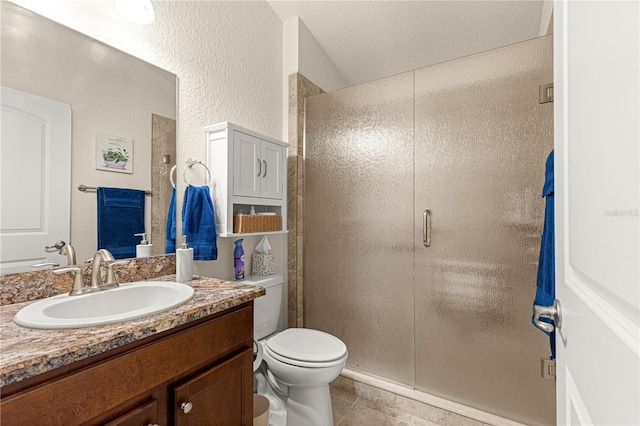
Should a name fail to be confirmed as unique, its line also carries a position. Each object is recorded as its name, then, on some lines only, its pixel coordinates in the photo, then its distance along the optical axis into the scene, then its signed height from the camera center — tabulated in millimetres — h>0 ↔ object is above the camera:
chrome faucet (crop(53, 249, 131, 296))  1029 -215
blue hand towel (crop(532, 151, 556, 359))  1070 -149
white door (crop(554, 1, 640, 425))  339 +4
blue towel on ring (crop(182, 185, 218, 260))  1484 -40
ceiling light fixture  1233 +839
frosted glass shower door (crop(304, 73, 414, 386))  1901 -48
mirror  1022 +441
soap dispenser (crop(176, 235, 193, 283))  1283 -213
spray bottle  1792 -265
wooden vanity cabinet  638 -429
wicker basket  1654 -50
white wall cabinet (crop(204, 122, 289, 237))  1598 +253
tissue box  1959 -316
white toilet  1439 -716
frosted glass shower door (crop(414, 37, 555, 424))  1545 -61
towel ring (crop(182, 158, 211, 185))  1545 +257
